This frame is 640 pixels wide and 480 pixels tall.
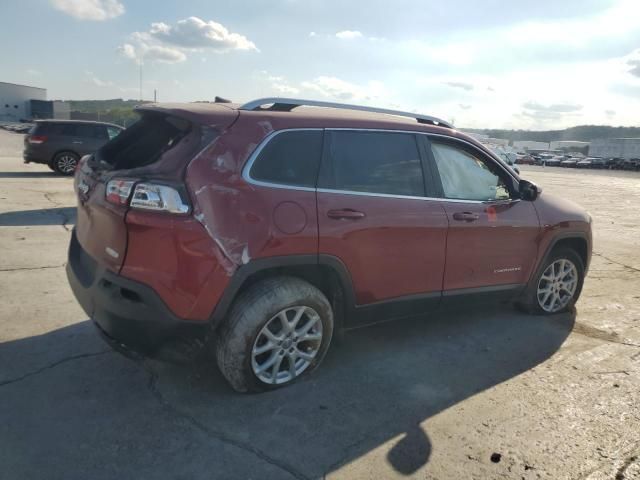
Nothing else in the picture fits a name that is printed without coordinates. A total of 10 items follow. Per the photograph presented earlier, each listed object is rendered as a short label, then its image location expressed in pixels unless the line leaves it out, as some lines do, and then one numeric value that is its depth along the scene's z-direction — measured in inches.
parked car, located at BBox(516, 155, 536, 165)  2613.7
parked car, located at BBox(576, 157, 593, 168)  2564.0
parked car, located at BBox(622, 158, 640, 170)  2455.8
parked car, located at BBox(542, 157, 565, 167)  2691.4
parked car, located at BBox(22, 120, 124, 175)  570.3
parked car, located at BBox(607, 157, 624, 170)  2544.3
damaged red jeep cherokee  112.7
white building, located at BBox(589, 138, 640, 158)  3474.4
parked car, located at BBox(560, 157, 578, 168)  2610.5
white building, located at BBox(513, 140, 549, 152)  5061.0
